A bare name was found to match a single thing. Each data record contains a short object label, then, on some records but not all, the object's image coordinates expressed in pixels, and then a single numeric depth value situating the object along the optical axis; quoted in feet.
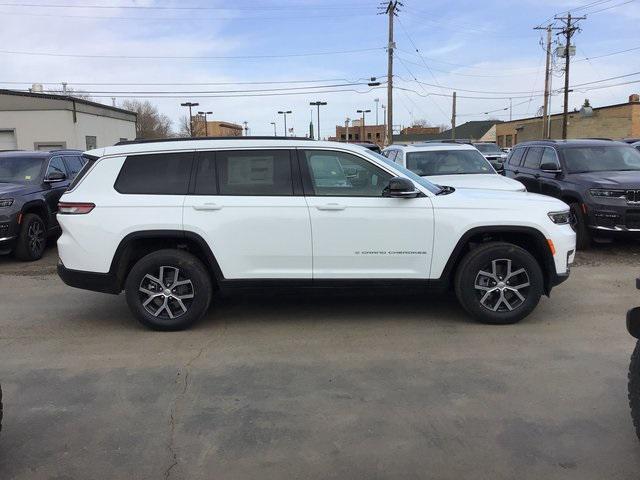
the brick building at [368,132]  333.62
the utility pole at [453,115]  209.07
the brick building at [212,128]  286.31
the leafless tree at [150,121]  247.35
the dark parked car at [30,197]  28.35
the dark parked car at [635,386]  10.03
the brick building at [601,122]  151.23
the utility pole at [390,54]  118.32
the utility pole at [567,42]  141.16
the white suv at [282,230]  16.98
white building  108.78
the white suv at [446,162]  32.32
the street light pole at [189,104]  195.21
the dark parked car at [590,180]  26.96
